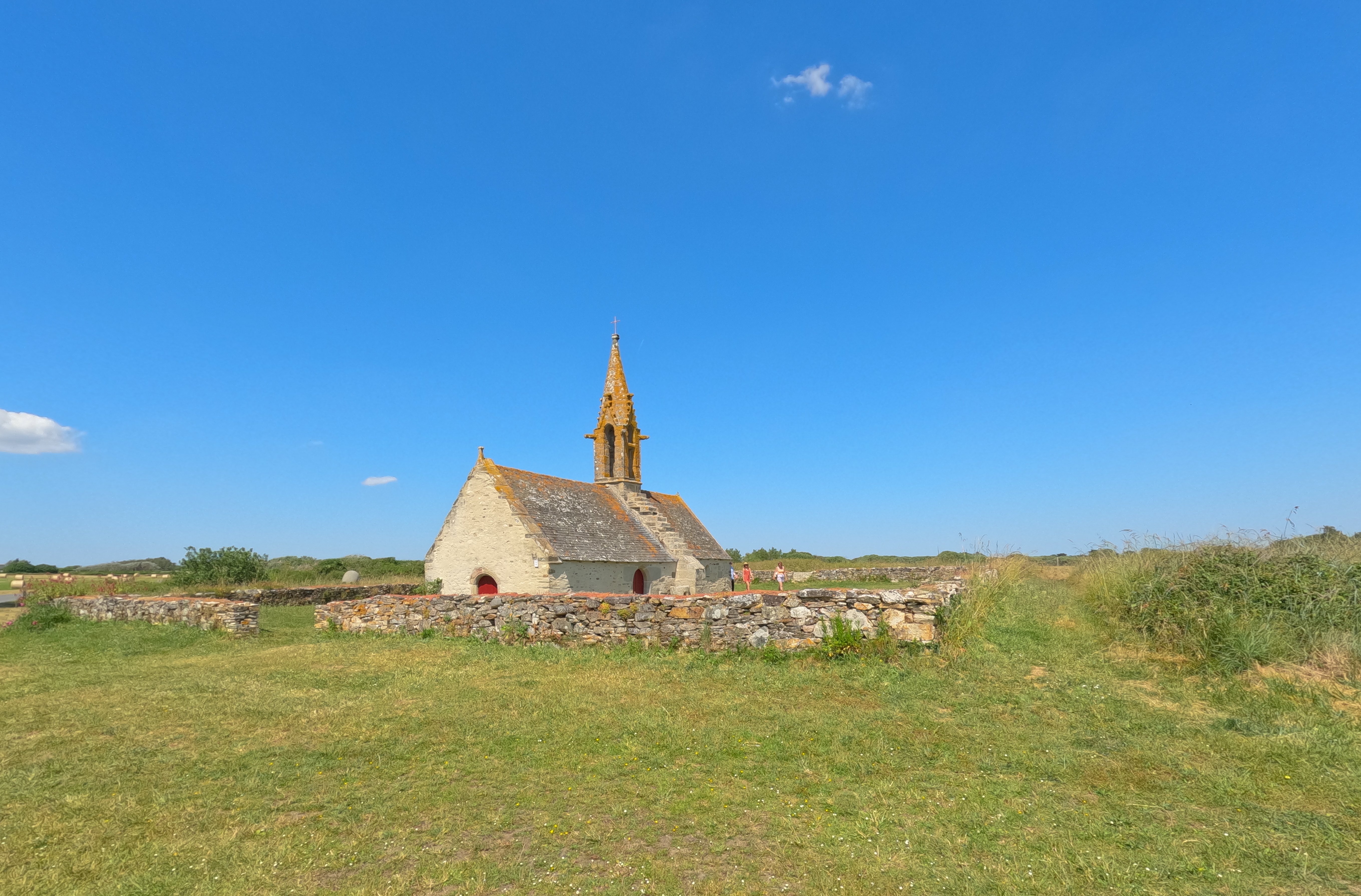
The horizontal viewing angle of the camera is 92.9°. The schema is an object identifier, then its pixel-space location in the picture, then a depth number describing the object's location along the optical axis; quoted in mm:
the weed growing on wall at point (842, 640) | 11016
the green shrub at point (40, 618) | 17219
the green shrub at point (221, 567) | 35031
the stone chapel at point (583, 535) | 20859
